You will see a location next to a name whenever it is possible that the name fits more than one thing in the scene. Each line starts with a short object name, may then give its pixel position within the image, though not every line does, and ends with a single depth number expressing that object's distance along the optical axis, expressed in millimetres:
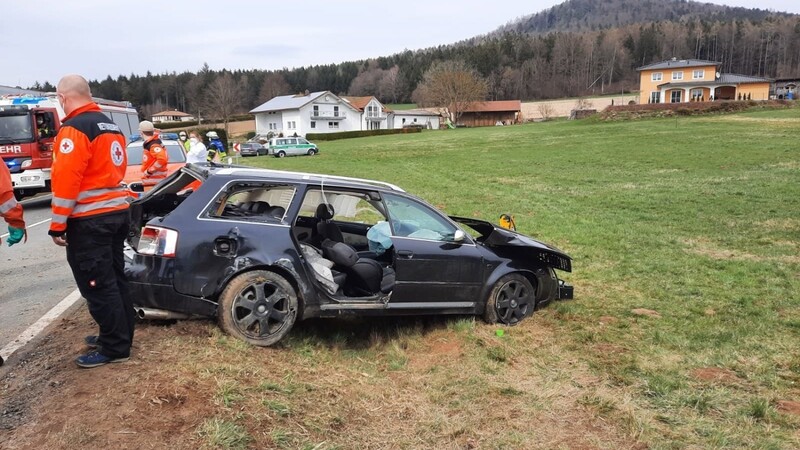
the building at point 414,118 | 93562
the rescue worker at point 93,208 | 3566
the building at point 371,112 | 87500
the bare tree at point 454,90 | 84812
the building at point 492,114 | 93512
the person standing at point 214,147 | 17688
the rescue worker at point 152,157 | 9836
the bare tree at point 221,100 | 82875
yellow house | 68625
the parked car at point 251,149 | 47656
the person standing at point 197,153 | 12211
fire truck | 14609
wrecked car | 4527
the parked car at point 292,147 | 43094
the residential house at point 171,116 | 107250
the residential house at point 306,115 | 79375
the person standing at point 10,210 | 4133
